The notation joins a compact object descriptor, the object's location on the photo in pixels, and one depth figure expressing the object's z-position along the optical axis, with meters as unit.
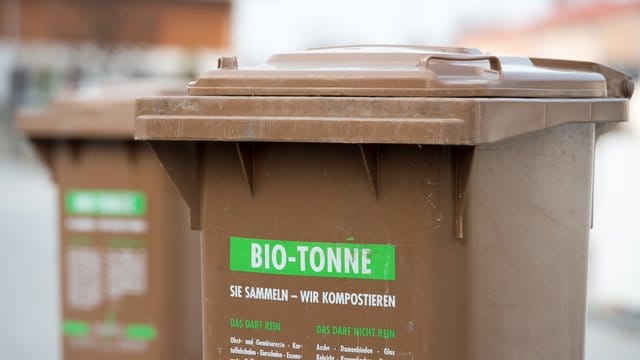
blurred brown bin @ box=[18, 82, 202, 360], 4.99
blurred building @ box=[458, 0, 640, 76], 28.50
